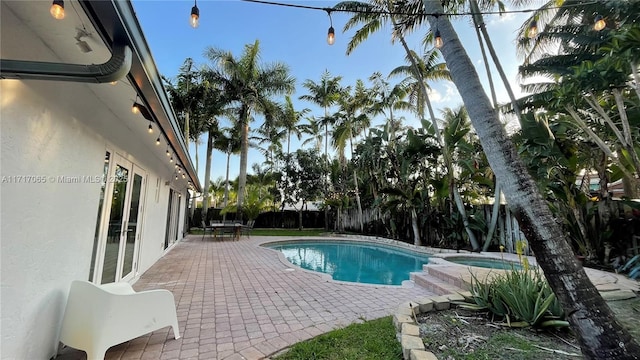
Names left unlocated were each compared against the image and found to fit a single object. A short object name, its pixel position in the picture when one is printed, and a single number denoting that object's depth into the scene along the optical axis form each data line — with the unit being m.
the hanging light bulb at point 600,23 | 4.16
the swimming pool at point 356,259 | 7.95
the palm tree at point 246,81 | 16.53
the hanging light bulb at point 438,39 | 3.26
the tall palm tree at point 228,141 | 23.70
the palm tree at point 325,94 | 20.62
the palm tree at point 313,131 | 22.55
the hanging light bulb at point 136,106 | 3.49
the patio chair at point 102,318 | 2.48
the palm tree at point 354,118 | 17.03
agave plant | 2.73
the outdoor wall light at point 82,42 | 2.20
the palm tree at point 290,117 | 18.71
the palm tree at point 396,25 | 9.16
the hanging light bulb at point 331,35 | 4.12
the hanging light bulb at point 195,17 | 3.26
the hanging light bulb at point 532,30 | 4.95
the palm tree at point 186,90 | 16.78
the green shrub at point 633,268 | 4.85
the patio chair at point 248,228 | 15.07
